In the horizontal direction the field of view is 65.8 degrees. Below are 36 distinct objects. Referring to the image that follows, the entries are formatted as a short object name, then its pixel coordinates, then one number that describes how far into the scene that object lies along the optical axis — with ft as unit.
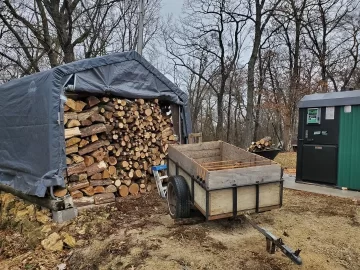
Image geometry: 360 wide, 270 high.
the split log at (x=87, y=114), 16.06
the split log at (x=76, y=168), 15.30
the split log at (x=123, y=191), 17.65
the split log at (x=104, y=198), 16.21
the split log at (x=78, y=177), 15.51
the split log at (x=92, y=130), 16.11
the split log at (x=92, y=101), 16.67
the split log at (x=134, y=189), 18.24
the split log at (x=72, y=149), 15.40
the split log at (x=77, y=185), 15.43
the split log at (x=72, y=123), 15.49
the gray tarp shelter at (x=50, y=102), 14.74
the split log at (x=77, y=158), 15.71
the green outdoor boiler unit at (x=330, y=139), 18.60
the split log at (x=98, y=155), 16.58
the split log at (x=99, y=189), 16.47
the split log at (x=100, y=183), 16.40
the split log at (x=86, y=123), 16.19
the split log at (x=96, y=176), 16.43
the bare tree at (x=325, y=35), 54.03
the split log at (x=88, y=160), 16.25
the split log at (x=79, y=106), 16.10
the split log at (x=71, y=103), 15.48
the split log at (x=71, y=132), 15.30
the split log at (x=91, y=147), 16.12
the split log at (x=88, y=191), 16.01
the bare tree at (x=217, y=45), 52.26
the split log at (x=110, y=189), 16.91
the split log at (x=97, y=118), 16.55
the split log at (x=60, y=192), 14.71
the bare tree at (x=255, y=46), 44.86
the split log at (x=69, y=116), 15.39
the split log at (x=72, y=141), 15.39
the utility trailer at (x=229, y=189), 10.85
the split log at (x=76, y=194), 15.51
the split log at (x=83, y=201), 15.44
